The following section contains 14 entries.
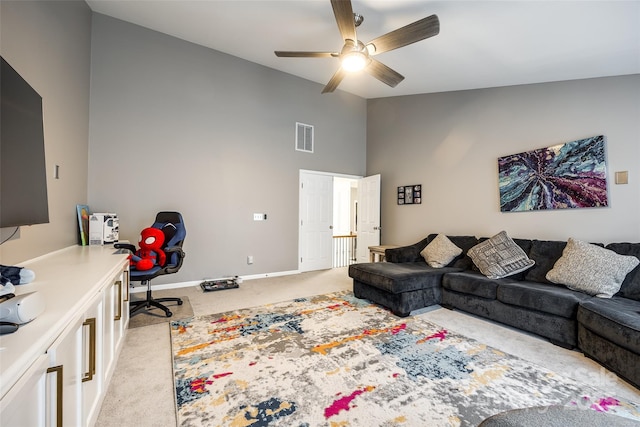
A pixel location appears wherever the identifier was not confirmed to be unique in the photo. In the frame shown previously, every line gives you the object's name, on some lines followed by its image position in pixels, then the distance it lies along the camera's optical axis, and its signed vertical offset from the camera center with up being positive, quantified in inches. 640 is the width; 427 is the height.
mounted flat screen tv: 50.8 +12.3
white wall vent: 200.7 +58.7
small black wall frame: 188.1 +14.2
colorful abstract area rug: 60.3 -45.6
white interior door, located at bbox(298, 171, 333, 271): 204.1 -6.7
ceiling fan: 87.8 +64.5
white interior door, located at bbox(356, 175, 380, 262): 211.6 -1.2
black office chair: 106.8 -18.7
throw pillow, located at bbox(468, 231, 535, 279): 119.6 -20.3
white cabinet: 27.1 -18.9
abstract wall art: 115.6 +18.0
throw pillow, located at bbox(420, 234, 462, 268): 143.6 -21.3
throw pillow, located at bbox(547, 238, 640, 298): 94.2 -20.4
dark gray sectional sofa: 75.5 -32.3
